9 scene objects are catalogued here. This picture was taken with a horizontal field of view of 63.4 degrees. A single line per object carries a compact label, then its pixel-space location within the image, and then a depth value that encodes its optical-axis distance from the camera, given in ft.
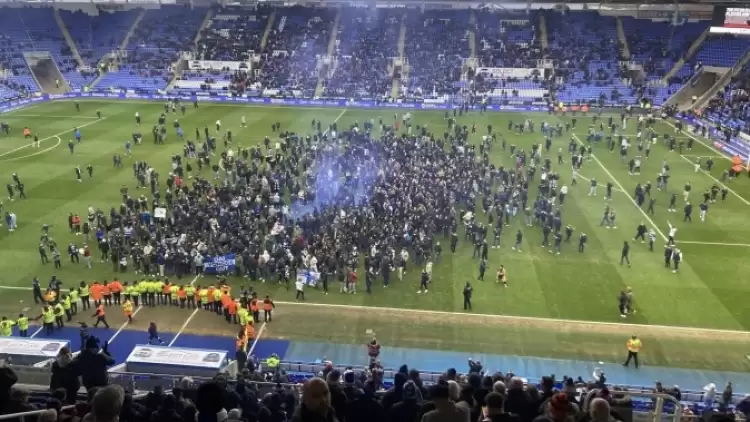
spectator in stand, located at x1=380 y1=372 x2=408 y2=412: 24.61
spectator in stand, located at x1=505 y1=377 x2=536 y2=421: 24.84
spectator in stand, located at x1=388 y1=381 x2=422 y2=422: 23.56
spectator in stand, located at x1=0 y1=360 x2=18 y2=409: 22.06
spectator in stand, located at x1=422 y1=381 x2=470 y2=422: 18.70
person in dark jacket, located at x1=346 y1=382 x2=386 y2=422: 23.52
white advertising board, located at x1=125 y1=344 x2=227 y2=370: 49.42
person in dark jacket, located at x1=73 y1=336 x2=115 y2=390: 27.61
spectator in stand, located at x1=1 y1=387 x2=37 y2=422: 21.49
